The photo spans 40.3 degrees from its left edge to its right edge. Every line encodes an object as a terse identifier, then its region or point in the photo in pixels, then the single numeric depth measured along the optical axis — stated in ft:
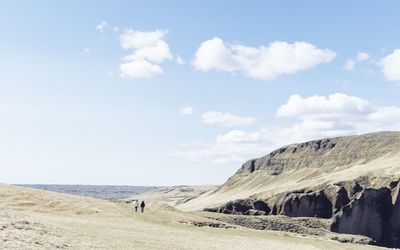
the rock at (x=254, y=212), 461.78
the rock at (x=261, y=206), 545.52
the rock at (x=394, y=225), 480.23
